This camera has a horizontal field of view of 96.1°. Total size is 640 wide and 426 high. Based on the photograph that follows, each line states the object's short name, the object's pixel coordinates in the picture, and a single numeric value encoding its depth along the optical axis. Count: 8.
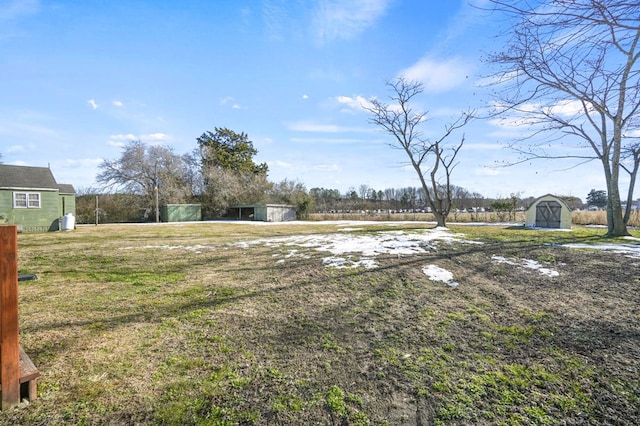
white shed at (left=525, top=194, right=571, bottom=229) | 14.56
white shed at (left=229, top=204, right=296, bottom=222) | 26.86
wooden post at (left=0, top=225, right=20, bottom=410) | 1.74
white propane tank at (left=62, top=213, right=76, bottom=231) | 15.94
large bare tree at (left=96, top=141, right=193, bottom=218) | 27.39
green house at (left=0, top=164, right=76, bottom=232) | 14.84
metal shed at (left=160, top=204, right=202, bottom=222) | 26.53
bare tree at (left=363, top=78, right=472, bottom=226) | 13.93
